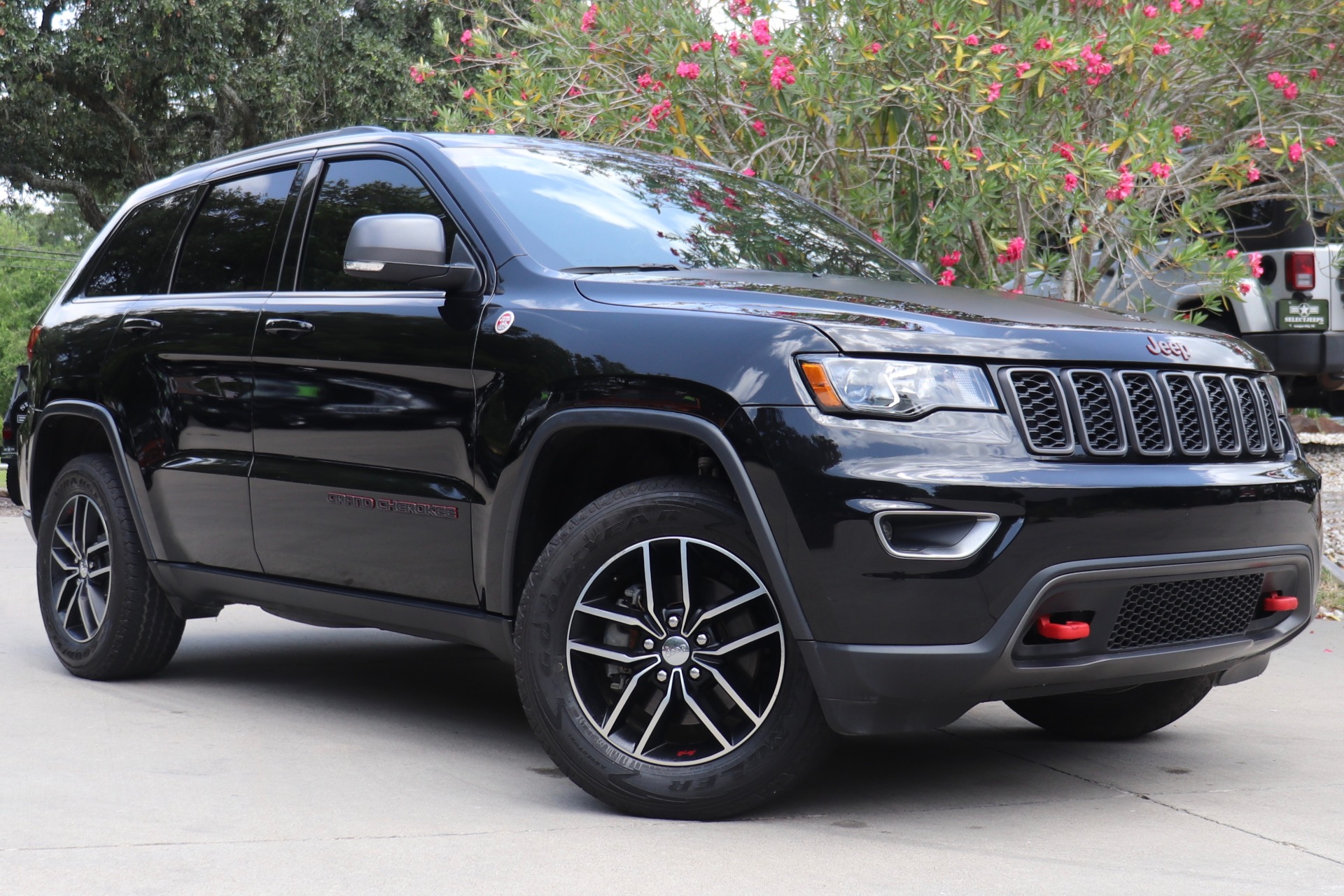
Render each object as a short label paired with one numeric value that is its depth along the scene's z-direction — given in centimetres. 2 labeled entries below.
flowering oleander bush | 726
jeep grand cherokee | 350
